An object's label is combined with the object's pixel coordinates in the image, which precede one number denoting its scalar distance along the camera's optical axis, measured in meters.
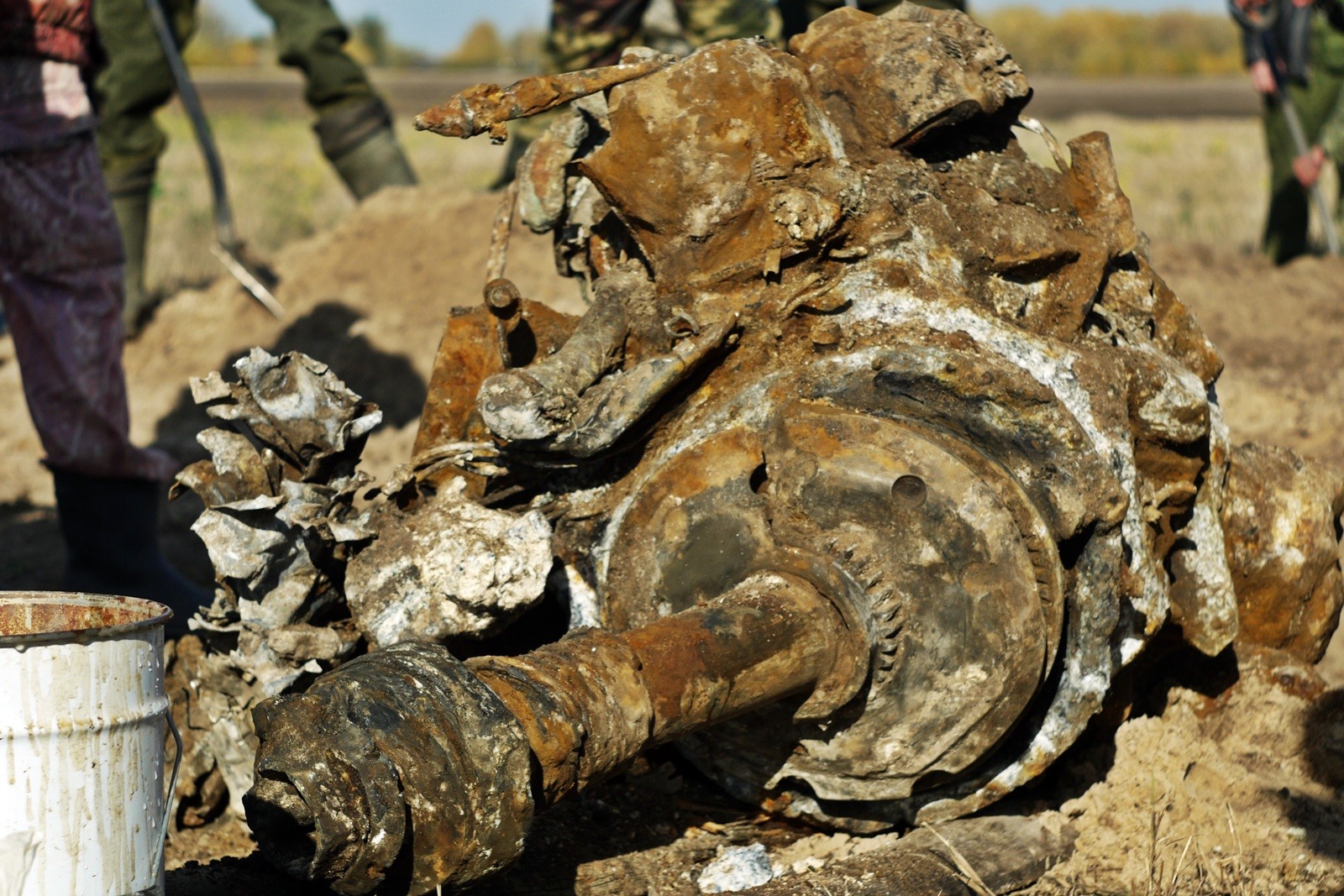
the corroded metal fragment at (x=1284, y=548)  3.14
